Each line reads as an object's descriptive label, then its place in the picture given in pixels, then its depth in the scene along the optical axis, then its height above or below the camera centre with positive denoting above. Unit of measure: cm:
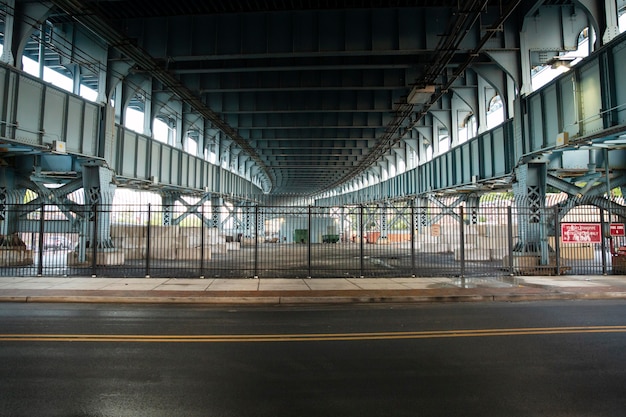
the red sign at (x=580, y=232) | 1495 +17
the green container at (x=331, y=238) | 4859 -16
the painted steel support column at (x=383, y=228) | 4116 +96
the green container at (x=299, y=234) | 5081 +38
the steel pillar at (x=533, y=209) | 1584 +112
